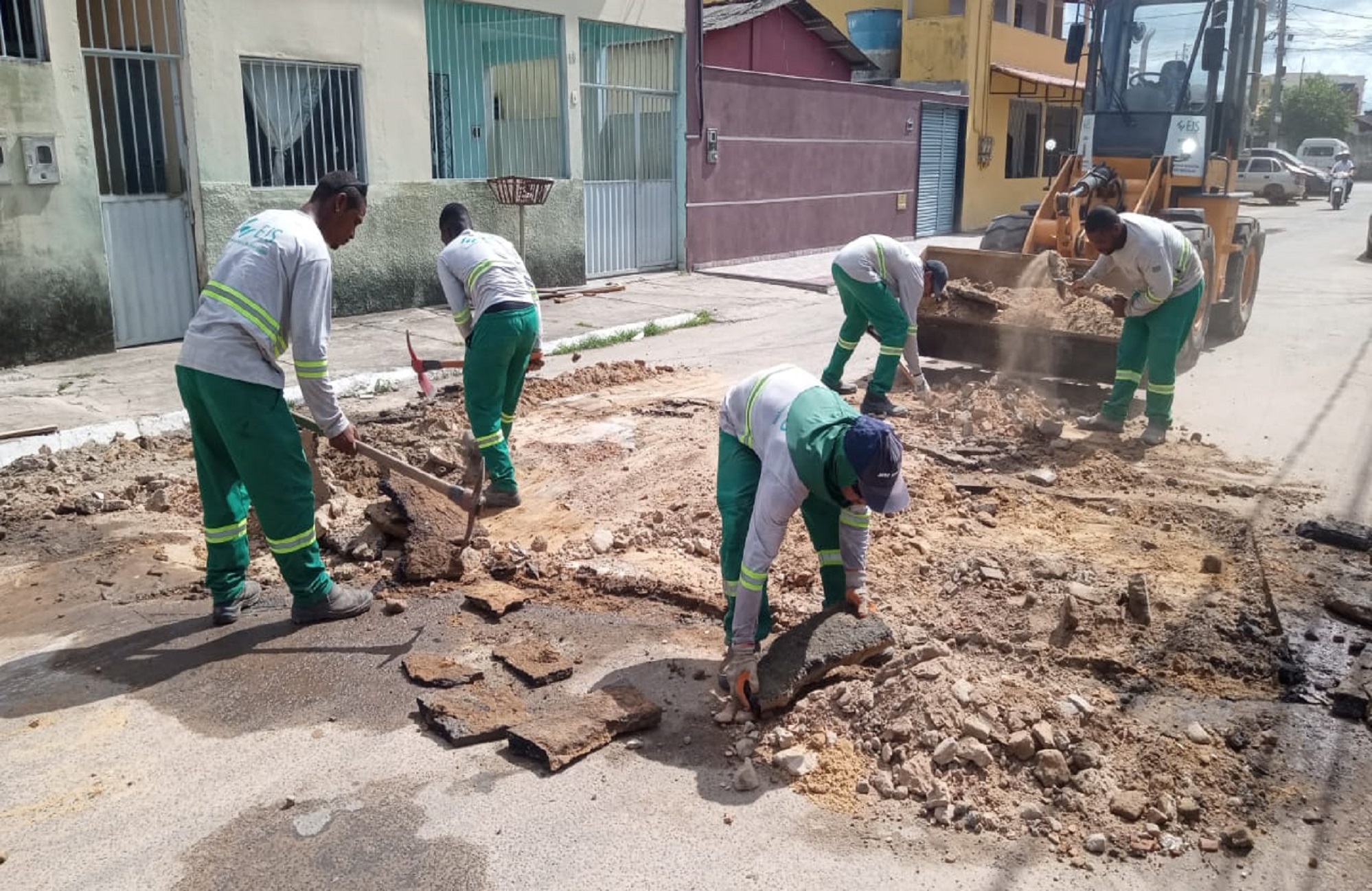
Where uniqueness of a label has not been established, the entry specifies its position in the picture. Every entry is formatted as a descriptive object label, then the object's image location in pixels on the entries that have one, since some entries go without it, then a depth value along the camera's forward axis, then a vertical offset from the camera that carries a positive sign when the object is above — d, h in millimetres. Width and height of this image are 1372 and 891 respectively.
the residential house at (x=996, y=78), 23516 +1951
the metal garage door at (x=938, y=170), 21828 -22
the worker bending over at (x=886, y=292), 7730 -844
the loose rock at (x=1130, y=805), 3316 -1862
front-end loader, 9750 +303
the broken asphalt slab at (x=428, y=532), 5160 -1694
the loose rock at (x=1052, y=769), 3436 -1813
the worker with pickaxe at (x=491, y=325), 6020 -827
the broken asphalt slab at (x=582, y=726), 3670 -1849
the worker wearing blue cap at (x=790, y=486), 3428 -1014
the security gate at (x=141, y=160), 9711 +81
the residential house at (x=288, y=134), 9133 +353
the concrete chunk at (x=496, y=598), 4820 -1846
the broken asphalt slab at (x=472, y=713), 3822 -1880
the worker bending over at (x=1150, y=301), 7281 -871
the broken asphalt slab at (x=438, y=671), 4211 -1877
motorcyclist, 32750 +83
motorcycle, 31703 -568
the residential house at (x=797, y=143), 16328 +430
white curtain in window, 10719 +665
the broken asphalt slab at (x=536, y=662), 4234 -1871
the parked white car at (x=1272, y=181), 34156 -345
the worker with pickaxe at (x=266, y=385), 4367 -835
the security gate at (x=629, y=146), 14664 +312
